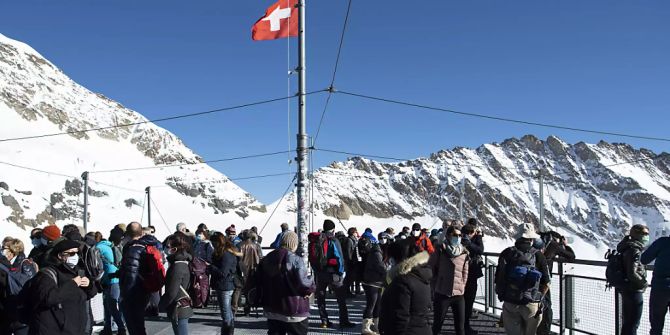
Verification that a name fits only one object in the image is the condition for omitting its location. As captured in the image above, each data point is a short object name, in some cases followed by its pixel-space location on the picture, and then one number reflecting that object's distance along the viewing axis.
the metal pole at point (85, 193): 25.49
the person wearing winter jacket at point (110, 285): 7.83
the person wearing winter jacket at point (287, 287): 5.32
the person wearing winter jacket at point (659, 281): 5.96
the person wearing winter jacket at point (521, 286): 5.91
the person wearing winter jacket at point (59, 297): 4.52
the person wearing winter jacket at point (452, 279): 7.04
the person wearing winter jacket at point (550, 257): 7.29
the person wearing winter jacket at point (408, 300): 4.20
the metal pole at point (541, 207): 18.26
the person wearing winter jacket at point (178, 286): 6.27
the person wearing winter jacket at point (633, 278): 6.14
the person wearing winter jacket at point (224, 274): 7.44
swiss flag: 10.17
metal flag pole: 8.93
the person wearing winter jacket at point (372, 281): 8.18
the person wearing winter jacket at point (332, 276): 8.61
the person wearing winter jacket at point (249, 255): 8.91
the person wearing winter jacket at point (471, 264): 7.94
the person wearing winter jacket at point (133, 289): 6.42
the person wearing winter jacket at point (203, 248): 9.77
